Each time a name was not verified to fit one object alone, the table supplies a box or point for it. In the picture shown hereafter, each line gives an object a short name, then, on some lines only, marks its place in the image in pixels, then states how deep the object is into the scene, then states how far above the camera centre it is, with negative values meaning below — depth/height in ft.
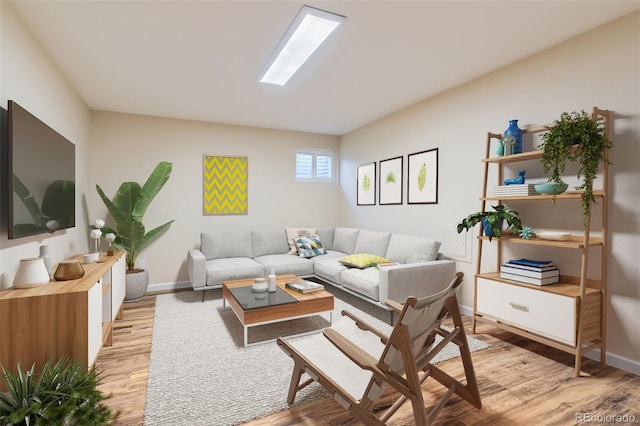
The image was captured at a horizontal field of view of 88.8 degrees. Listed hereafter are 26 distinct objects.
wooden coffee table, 9.15 -2.90
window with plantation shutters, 18.79 +2.44
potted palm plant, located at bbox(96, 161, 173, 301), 13.35 -0.54
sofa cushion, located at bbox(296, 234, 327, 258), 15.67 -1.95
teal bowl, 8.07 +0.55
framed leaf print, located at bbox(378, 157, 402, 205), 14.96 +1.27
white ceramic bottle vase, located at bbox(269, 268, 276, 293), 10.79 -2.55
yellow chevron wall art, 16.39 +1.04
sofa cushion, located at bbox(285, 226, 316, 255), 16.51 -1.42
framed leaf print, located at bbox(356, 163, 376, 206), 16.65 +1.20
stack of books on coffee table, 10.61 -2.66
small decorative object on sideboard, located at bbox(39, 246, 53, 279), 7.46 -1.22
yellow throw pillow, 12.84 -2.12
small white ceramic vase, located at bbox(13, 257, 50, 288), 6.46 -1.43
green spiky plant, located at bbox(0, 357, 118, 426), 4.71 -2.99
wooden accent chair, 4.68 -2.72
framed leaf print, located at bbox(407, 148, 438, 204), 12.96 +1.29
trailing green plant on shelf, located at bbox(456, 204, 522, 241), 9.16 -0.33
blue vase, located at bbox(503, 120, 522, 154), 9.43 +2.15
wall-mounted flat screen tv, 6.47 +0.63
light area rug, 6.28 -3.93
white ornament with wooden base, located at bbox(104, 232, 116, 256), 11.46 -1.16
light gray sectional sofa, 10.99 -2.30
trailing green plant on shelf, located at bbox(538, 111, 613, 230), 7.45 +1.51
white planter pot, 13.12 -3.26
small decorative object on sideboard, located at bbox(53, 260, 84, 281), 7.13 -1.50
